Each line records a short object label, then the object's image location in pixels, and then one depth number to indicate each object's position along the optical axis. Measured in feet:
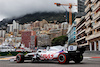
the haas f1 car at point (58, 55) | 28.17
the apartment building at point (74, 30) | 269.99
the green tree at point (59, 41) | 405.47
